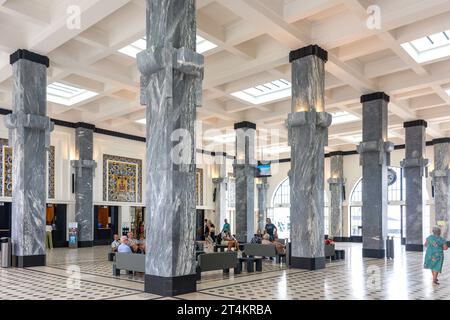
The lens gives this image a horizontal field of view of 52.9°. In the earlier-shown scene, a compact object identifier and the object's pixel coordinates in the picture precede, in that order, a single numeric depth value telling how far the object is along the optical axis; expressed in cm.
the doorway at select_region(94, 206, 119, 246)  2075
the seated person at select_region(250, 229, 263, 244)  1487
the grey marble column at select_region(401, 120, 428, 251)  1802
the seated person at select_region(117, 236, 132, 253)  1028
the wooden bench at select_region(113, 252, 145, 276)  929
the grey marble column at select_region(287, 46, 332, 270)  1112
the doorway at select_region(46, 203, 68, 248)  1886
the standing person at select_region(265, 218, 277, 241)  1576
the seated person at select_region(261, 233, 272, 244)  1383
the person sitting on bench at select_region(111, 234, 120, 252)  1296
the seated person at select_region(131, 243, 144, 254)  1131
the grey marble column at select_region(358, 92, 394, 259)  1464
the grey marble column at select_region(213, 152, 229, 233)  2559
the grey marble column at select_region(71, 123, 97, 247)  1916
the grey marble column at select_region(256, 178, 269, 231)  2517
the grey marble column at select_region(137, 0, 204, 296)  745
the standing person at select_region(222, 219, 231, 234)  1837
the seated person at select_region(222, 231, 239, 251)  1458
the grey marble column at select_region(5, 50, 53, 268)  1120
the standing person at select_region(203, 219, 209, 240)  1945
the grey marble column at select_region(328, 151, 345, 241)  2602
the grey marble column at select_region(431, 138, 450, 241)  2081
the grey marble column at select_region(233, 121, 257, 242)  1945
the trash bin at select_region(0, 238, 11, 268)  1107
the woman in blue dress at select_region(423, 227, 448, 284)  873
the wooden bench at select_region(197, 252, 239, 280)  960
